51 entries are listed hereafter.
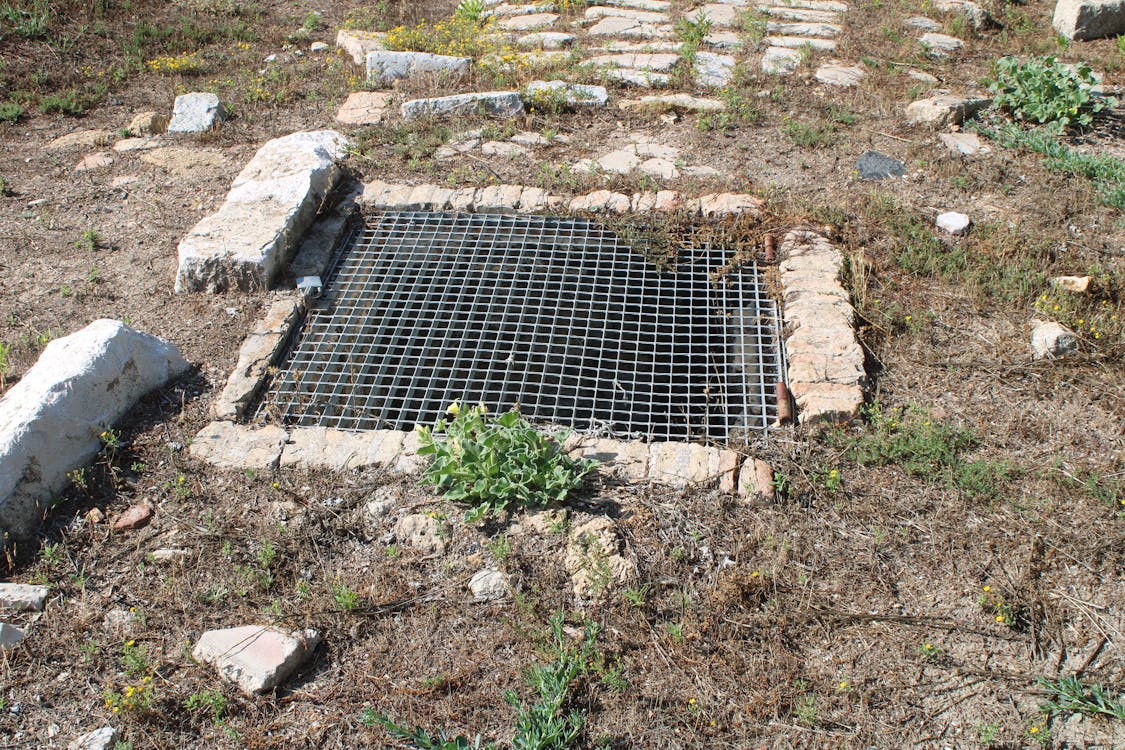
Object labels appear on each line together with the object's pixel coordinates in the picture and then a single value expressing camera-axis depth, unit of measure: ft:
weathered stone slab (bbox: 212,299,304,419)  11.84
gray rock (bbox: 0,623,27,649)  8.70
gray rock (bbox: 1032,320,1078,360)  11.85
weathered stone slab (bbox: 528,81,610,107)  18.74
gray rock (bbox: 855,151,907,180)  16.08
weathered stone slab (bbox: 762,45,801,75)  19.99
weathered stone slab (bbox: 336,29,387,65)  21.49
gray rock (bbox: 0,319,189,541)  9.93
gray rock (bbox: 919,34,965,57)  20.93
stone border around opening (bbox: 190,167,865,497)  10.60
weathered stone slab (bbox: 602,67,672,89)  19.69
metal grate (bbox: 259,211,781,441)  12.04
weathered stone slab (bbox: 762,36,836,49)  21.08
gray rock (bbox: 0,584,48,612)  9.12
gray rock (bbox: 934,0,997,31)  22.06
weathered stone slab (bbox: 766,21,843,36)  22.09
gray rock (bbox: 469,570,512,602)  9.27
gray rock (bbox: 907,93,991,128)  17.54
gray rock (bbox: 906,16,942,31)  22.24
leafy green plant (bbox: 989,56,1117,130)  17.10
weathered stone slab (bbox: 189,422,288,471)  10.95
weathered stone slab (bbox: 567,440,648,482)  10.55
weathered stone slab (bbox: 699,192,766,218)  15.11
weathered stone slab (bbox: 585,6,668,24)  23.26
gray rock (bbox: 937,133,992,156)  16.76
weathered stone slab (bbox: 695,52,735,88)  19.66
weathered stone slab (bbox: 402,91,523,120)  18.54
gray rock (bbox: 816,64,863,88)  19.52
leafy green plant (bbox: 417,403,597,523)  9.93
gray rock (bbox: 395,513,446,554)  9.84
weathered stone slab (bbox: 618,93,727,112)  18.57
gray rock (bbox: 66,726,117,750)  7.93
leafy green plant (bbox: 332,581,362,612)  9.08
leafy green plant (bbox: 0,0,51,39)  22.26
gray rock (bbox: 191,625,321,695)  8.41
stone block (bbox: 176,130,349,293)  13.83
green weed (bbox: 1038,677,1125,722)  7.91
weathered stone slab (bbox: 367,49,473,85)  20.35
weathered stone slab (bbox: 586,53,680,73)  20.38
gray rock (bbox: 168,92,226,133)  18.88
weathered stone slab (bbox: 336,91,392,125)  18.78
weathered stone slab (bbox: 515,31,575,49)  22.12
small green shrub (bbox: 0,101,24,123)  19.44
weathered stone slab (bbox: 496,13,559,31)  23.43
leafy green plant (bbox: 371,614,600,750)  7.66
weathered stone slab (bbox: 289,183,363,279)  14.52
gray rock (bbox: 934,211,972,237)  14.37
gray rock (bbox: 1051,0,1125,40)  21.08
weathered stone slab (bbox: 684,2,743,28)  22.85
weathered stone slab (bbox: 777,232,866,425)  11.27
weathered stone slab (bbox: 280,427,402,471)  10.88
